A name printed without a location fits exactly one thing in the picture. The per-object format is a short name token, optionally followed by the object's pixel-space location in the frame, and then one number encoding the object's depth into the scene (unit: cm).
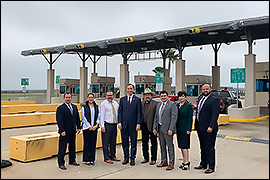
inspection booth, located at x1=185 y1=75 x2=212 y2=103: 2542
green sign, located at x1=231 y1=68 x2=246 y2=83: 1558
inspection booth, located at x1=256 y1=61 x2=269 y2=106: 1864
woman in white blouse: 631
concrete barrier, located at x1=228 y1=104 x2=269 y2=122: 1501
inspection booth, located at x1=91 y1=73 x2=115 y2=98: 3009
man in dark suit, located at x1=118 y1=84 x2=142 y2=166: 628
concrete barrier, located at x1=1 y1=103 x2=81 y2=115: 1762
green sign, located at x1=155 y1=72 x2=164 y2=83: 2195
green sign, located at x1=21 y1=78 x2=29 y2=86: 3061
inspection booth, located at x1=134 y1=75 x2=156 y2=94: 2924
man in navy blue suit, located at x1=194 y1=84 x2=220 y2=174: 561
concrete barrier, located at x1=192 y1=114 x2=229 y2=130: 1319
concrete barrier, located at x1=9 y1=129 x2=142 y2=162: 648
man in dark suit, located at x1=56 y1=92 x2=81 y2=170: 597
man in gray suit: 588
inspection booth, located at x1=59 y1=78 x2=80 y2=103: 3131
